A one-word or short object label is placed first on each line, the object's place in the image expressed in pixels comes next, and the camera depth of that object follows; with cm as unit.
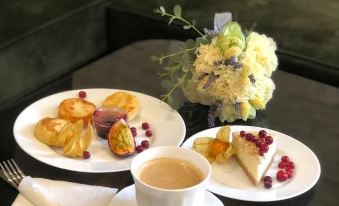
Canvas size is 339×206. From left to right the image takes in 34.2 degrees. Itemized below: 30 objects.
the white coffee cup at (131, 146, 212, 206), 98
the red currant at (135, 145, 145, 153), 129
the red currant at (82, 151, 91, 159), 126
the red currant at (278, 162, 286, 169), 125
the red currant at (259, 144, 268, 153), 124
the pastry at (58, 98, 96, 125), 138
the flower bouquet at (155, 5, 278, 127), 136
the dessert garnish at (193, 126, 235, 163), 125
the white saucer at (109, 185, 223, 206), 108
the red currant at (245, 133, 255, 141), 127
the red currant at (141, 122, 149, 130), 139
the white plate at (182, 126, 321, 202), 116
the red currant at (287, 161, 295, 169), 124
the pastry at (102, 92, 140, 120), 142
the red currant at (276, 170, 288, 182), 121
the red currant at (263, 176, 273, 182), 120
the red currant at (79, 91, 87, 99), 148
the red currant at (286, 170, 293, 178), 122
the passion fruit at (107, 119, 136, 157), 125
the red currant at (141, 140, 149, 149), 132
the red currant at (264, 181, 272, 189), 119
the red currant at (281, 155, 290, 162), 126
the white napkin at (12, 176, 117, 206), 107
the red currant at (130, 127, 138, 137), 134
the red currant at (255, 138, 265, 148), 126
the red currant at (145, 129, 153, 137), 138
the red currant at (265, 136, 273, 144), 127
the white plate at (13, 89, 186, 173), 122
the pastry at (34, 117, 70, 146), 128
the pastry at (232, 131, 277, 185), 121
